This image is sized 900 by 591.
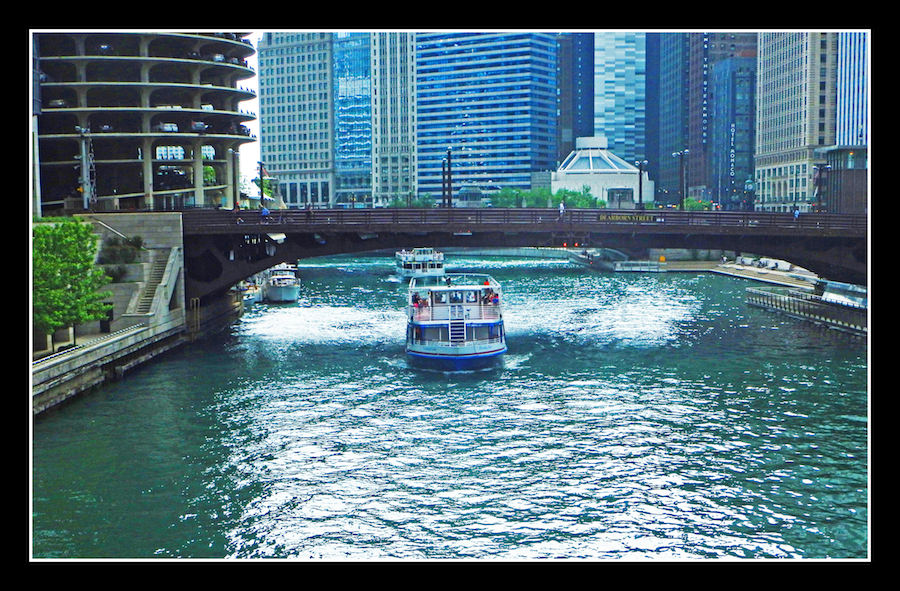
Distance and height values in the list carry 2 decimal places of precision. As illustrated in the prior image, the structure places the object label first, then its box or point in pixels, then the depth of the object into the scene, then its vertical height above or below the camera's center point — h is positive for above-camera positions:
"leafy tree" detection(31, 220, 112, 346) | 50.59 -1.56
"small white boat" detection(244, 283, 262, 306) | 109.75 -5.20
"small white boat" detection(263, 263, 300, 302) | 105.19 -4.38
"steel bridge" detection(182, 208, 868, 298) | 70.81 +1.03
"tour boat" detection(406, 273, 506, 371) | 59.69 -5.21
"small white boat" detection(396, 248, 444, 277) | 140.62 -2.37
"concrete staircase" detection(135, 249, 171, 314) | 65.12 -2.29
